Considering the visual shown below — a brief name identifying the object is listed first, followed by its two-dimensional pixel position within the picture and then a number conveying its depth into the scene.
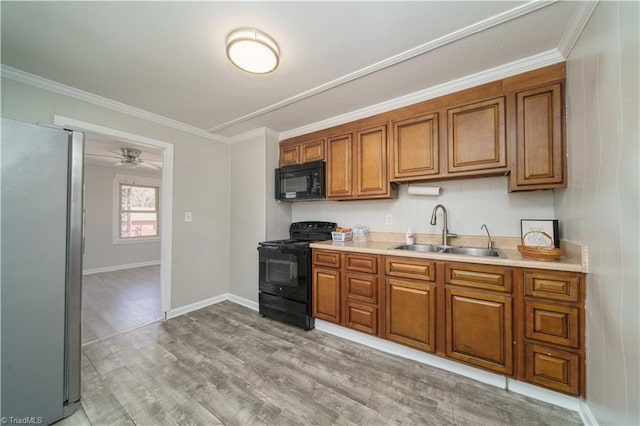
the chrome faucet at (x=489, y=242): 2.04
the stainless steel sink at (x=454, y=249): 1.94
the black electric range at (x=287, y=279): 2.53
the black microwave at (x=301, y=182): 2.79
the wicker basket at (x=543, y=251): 1.52
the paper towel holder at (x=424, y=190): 2.28
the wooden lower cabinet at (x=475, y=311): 1.42
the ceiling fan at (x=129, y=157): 3.96
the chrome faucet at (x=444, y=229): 2.21
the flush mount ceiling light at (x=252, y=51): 1.47
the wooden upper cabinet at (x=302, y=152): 2.87
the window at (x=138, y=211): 5.61
